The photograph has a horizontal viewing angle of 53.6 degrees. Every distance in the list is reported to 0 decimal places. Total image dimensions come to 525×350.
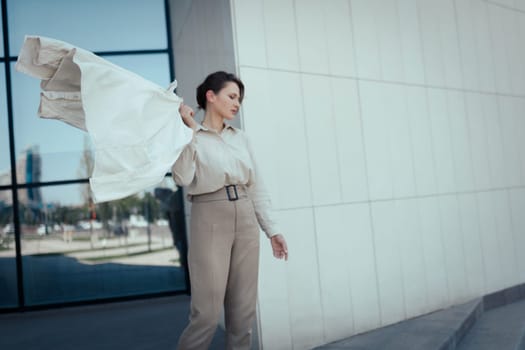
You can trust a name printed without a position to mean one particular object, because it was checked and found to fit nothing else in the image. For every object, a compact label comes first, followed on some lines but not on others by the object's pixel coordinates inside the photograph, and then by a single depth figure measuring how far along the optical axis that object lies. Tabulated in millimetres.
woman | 2227
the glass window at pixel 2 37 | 6164
